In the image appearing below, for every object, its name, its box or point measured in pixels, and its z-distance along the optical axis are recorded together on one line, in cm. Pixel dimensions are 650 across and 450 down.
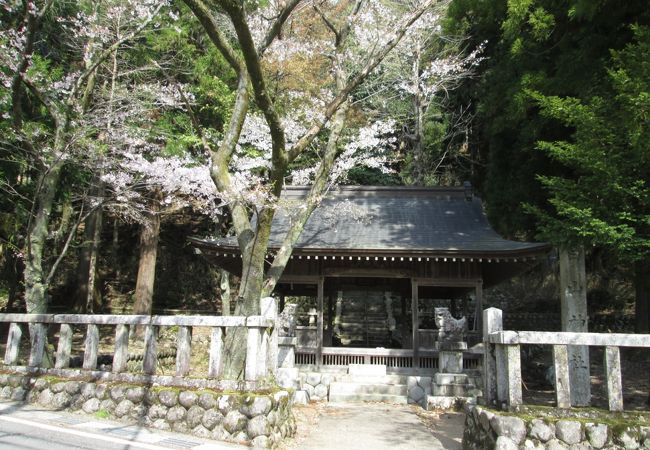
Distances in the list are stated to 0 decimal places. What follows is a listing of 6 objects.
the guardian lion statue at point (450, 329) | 1022
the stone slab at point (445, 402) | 955
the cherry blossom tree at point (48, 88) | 841
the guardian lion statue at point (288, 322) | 1130
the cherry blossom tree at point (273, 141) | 638
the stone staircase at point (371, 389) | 1021
